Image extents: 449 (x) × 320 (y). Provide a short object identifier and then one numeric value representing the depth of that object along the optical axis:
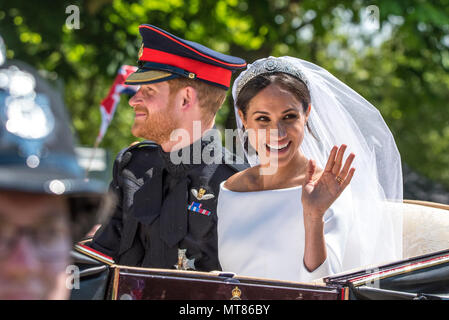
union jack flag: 6.22
